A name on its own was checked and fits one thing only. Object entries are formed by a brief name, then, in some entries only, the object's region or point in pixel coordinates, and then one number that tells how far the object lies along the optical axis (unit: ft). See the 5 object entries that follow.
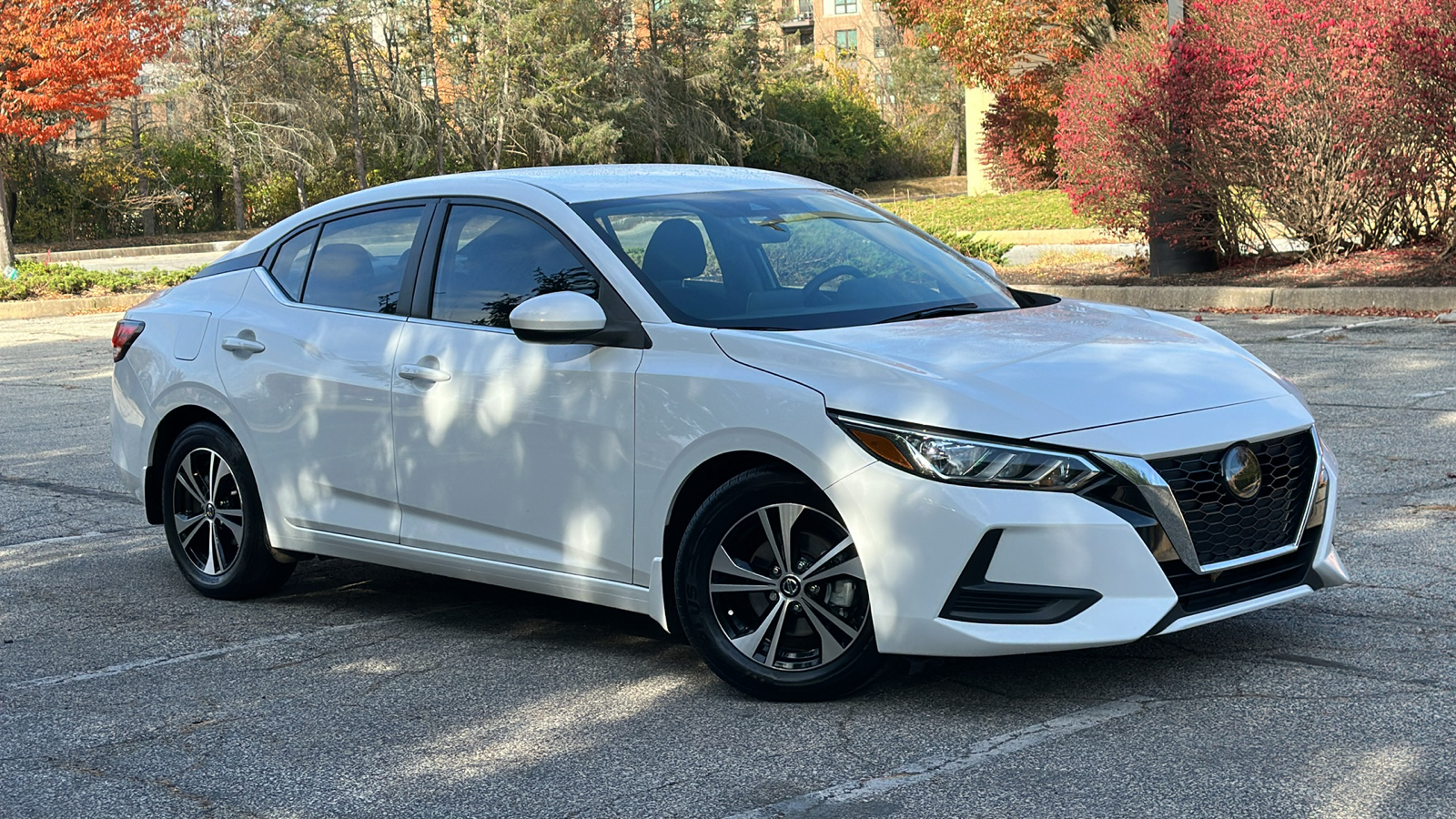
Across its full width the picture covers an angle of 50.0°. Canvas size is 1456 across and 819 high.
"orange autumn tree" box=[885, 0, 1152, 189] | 94.79
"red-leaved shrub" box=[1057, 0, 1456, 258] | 51.24
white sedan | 13.88
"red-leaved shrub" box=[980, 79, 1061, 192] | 127.44
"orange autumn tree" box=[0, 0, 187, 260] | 90.12
